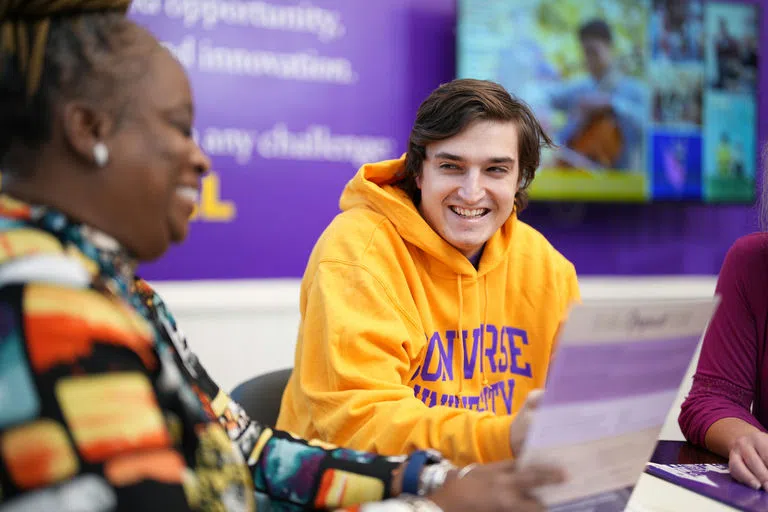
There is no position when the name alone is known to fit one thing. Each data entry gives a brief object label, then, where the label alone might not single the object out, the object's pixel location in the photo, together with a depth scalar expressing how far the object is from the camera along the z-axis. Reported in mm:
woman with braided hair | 566
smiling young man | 1271
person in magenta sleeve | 1455
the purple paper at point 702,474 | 1064
